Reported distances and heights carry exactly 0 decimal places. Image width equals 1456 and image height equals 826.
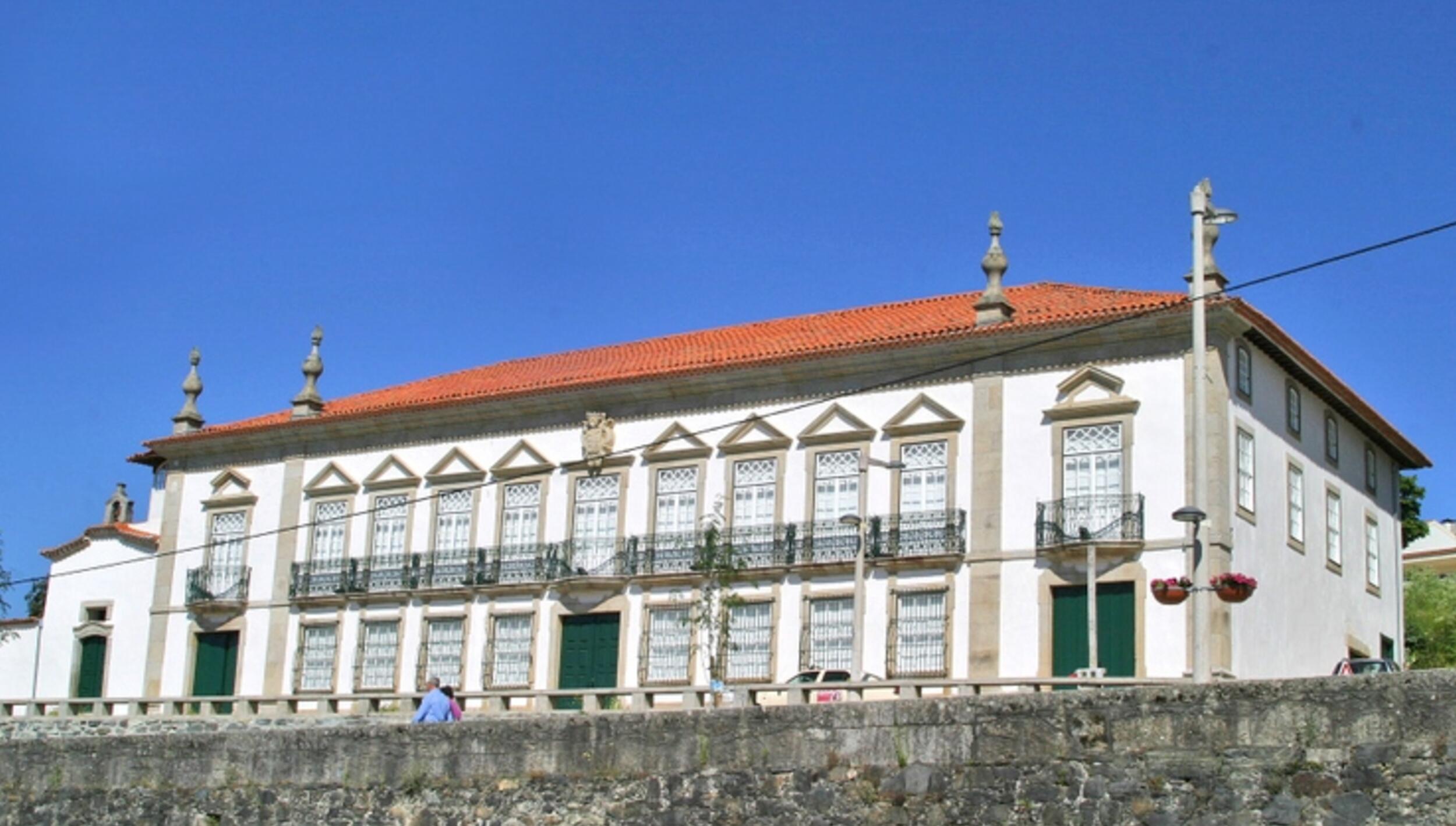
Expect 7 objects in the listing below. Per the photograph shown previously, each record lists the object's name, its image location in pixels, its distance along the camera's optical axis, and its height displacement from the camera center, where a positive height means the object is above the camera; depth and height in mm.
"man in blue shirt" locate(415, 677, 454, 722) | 19875 +593
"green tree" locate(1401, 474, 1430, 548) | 45219 +6796
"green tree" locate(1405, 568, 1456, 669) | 39844 +3805
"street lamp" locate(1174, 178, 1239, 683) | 19609 +4379
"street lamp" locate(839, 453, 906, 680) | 28422 +2805
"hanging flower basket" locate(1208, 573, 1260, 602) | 17859 +1920
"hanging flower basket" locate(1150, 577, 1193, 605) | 17672 +1847
